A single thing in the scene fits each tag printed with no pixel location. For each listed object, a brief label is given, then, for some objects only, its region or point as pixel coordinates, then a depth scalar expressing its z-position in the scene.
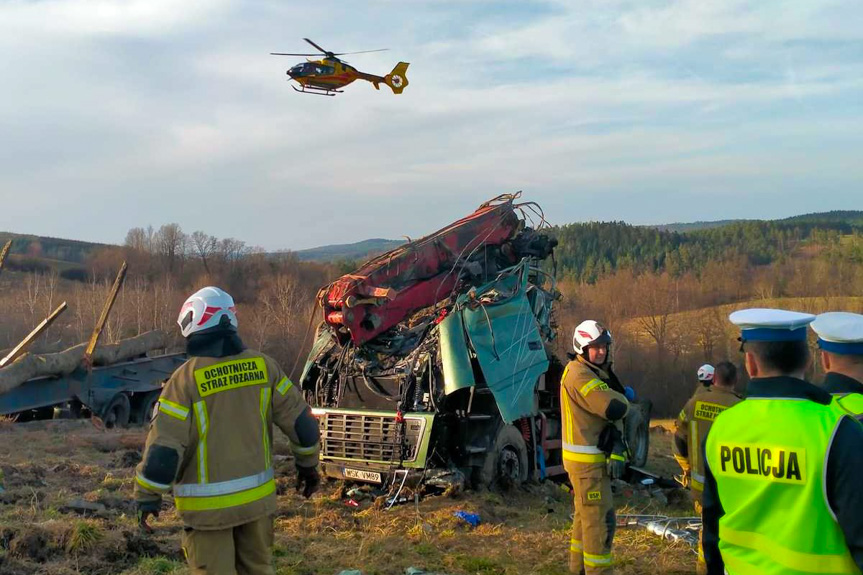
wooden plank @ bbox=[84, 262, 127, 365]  13.87
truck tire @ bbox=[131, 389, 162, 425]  15.75
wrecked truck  9.16
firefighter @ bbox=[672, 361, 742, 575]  6.24
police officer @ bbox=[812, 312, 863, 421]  2.92
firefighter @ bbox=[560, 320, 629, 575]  5.19
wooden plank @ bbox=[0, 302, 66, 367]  13.08
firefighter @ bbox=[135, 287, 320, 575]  3.83
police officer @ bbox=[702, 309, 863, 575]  2.13
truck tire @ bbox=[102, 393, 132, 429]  14.61
